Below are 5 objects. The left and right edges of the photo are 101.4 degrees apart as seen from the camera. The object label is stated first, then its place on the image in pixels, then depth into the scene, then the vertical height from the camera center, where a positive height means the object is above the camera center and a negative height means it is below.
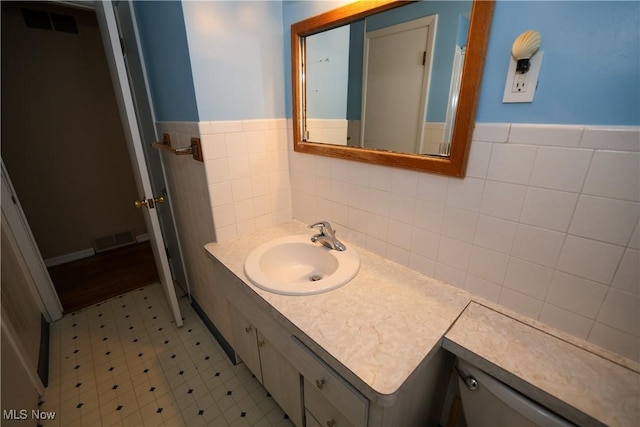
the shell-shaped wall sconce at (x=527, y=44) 0.62 +0.17
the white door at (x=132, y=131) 1.15 -0.05
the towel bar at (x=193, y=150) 1.14 -0.12
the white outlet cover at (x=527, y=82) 0.64 +0.09
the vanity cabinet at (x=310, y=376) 0.69 -0.78
